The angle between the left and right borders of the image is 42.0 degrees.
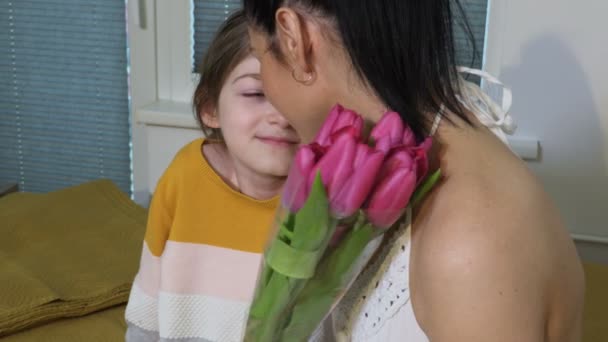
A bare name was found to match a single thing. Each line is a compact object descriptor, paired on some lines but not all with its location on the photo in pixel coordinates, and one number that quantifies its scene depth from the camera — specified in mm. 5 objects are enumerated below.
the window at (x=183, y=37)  2102
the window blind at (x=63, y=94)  2244
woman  650
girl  1171
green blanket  1465
